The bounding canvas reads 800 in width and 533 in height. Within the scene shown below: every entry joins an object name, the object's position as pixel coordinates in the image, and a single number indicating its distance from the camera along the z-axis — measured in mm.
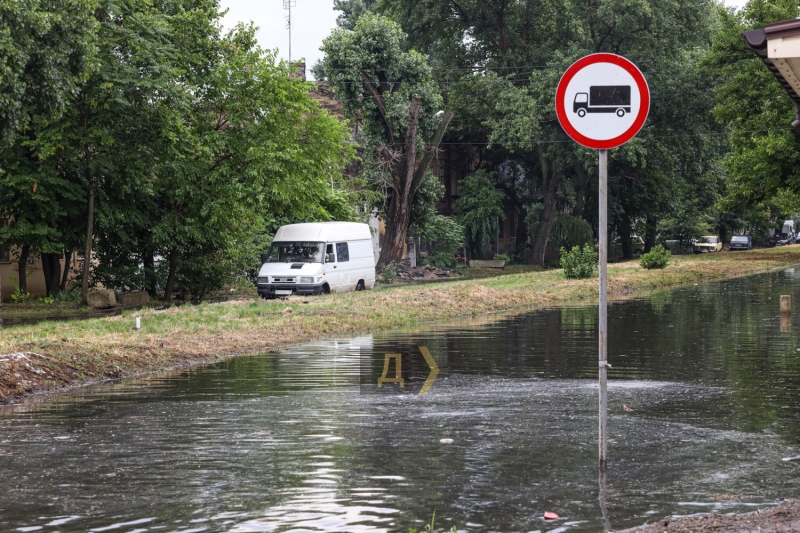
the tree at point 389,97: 50906
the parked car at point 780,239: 106375
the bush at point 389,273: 47438
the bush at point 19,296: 34500
